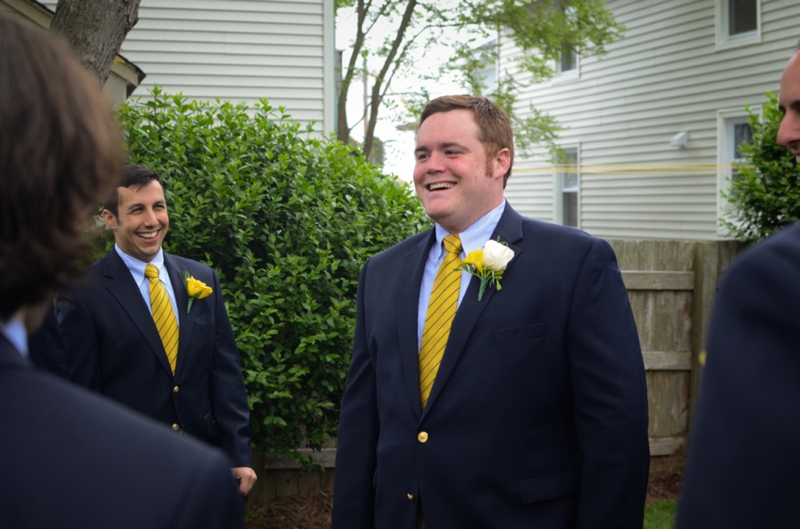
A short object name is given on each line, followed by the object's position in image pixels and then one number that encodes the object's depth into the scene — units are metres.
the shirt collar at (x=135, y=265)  4.03
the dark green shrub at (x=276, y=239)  5.30
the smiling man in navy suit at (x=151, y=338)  3.75
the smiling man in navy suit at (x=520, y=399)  2.78
